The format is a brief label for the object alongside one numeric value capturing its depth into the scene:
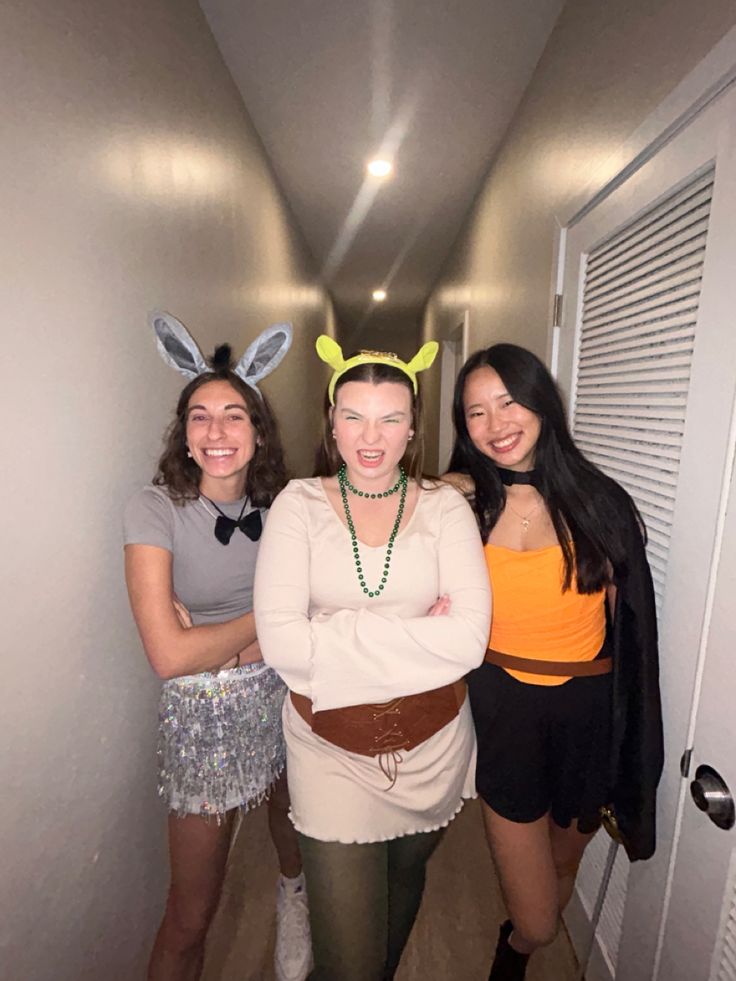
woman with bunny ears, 1.25
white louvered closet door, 1.00
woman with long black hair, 1.26
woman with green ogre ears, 1.04
